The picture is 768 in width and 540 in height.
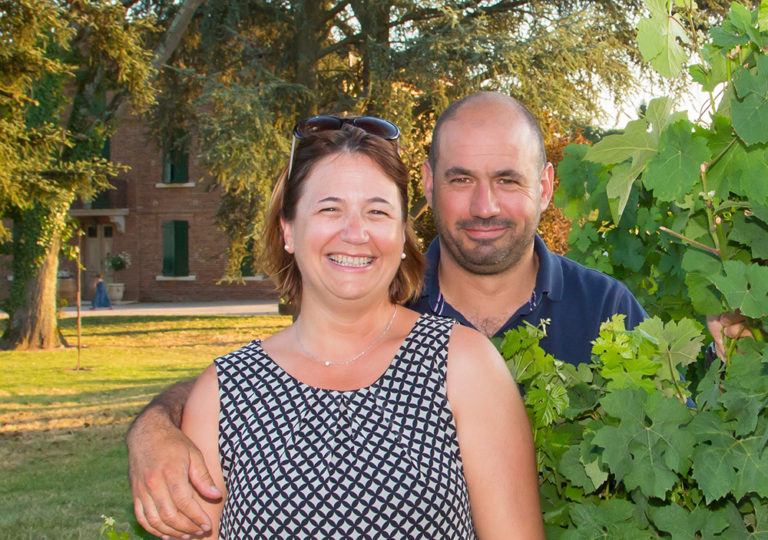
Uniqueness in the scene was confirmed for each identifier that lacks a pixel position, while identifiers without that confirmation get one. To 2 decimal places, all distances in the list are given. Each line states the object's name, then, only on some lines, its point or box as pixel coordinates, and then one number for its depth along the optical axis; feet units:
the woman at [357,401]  5.69
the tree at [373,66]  44.70
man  8.30
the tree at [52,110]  33.24
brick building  96.32
